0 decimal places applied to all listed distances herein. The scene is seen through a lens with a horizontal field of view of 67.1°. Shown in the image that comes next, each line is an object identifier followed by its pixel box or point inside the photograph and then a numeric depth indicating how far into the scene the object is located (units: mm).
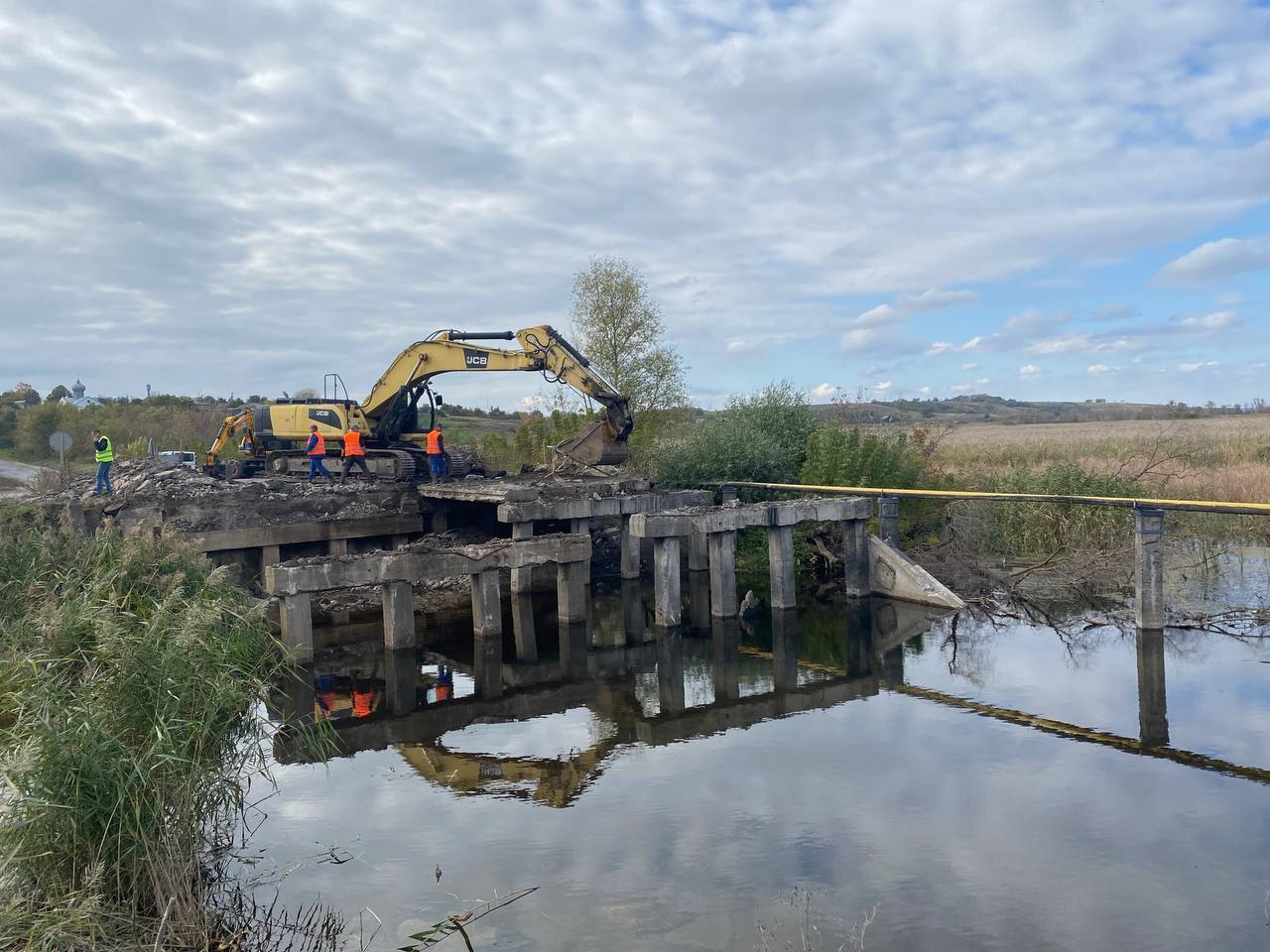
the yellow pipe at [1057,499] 10141
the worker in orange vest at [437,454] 17875
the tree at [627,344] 24969
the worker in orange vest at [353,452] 17406
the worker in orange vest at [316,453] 17312
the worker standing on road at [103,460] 16547
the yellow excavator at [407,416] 17094
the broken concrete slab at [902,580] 14180
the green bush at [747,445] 18422
